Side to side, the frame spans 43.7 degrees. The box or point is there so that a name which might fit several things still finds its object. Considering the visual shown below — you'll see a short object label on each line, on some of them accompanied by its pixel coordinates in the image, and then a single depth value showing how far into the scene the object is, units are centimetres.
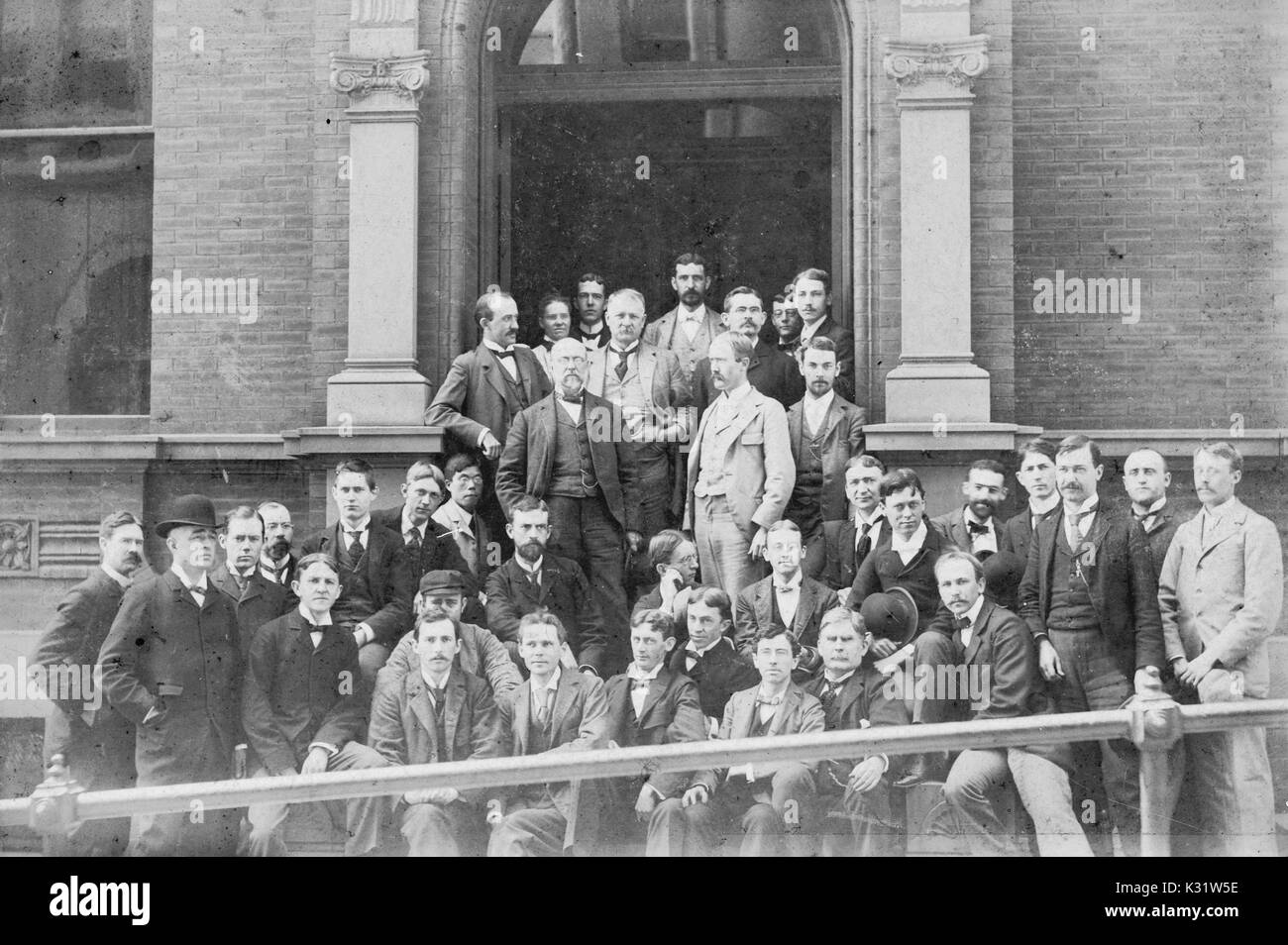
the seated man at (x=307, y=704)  833
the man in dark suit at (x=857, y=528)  859
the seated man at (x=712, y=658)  834
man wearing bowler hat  841
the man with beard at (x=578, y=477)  879
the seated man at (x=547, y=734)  820
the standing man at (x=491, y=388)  897
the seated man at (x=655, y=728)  812
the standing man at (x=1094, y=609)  824
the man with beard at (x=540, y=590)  861
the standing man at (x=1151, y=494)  849
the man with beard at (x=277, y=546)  889
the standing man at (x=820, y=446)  872
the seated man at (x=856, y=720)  816
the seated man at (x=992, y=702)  816
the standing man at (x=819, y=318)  908
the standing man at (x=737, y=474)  864
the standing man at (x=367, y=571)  858
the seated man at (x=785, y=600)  845
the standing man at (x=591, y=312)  927
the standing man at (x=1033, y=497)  851
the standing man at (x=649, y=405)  890
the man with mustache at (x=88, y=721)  846
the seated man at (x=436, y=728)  816
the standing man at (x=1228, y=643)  825
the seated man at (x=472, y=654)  840
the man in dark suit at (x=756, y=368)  888
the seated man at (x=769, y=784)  814
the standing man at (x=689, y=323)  914
